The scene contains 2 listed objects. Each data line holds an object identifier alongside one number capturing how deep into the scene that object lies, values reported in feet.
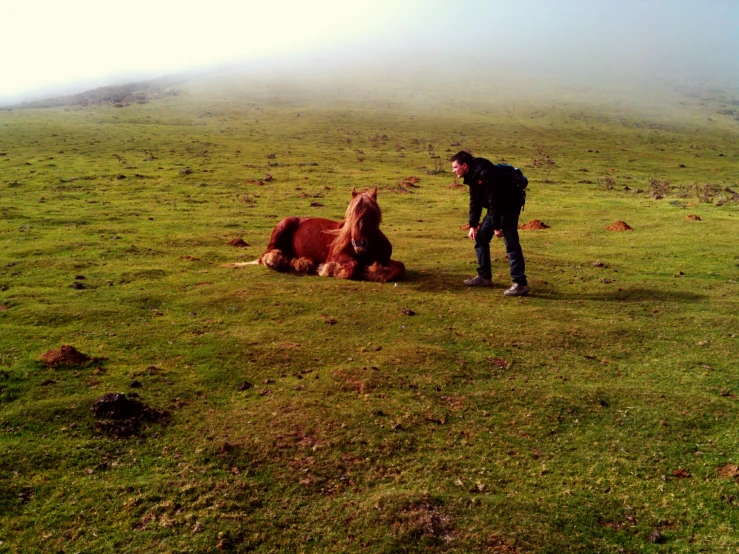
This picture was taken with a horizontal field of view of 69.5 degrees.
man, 30.91
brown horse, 35.01
